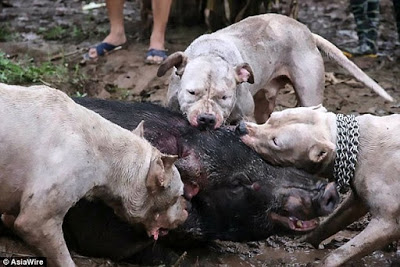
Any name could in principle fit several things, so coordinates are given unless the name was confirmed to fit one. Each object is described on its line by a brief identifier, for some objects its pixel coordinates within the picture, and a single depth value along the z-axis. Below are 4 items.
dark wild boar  5.23
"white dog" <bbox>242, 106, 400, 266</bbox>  5.27
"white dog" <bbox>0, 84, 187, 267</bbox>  4.40
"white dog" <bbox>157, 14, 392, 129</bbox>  6.19
